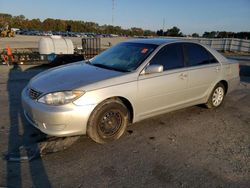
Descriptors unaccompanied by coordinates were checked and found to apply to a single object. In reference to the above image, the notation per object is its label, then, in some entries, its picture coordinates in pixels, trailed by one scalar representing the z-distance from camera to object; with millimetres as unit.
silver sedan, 2642
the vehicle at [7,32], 36050
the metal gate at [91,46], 13011
